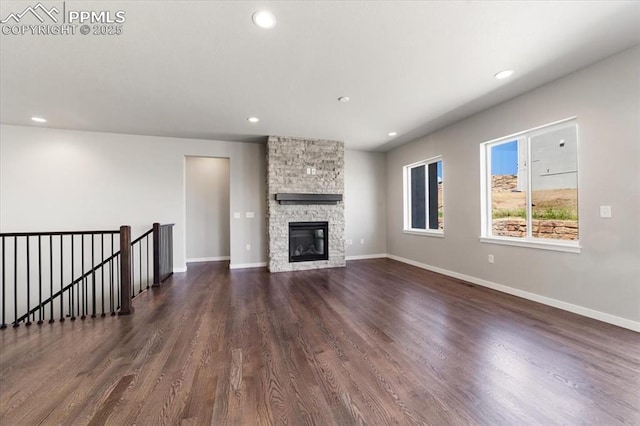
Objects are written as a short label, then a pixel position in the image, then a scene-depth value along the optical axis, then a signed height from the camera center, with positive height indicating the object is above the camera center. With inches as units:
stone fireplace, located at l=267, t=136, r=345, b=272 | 196.9 +8.0
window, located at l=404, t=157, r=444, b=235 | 194.8 +13.0
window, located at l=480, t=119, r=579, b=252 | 114.3 +12.3
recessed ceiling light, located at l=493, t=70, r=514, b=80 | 106.3 +59.7
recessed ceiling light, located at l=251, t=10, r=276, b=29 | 74.1 +59.7
